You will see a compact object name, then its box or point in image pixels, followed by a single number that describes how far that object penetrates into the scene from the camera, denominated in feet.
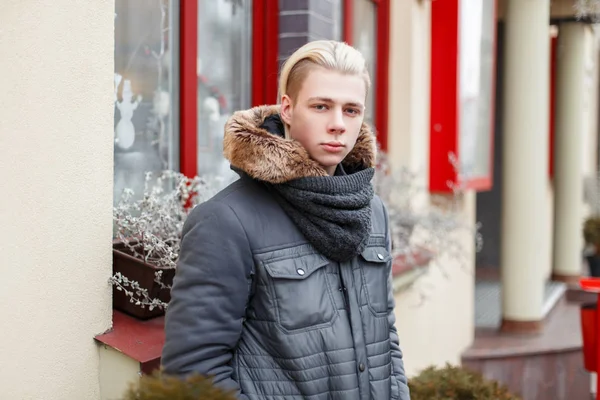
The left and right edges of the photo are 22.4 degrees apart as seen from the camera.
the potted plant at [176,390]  10.16
